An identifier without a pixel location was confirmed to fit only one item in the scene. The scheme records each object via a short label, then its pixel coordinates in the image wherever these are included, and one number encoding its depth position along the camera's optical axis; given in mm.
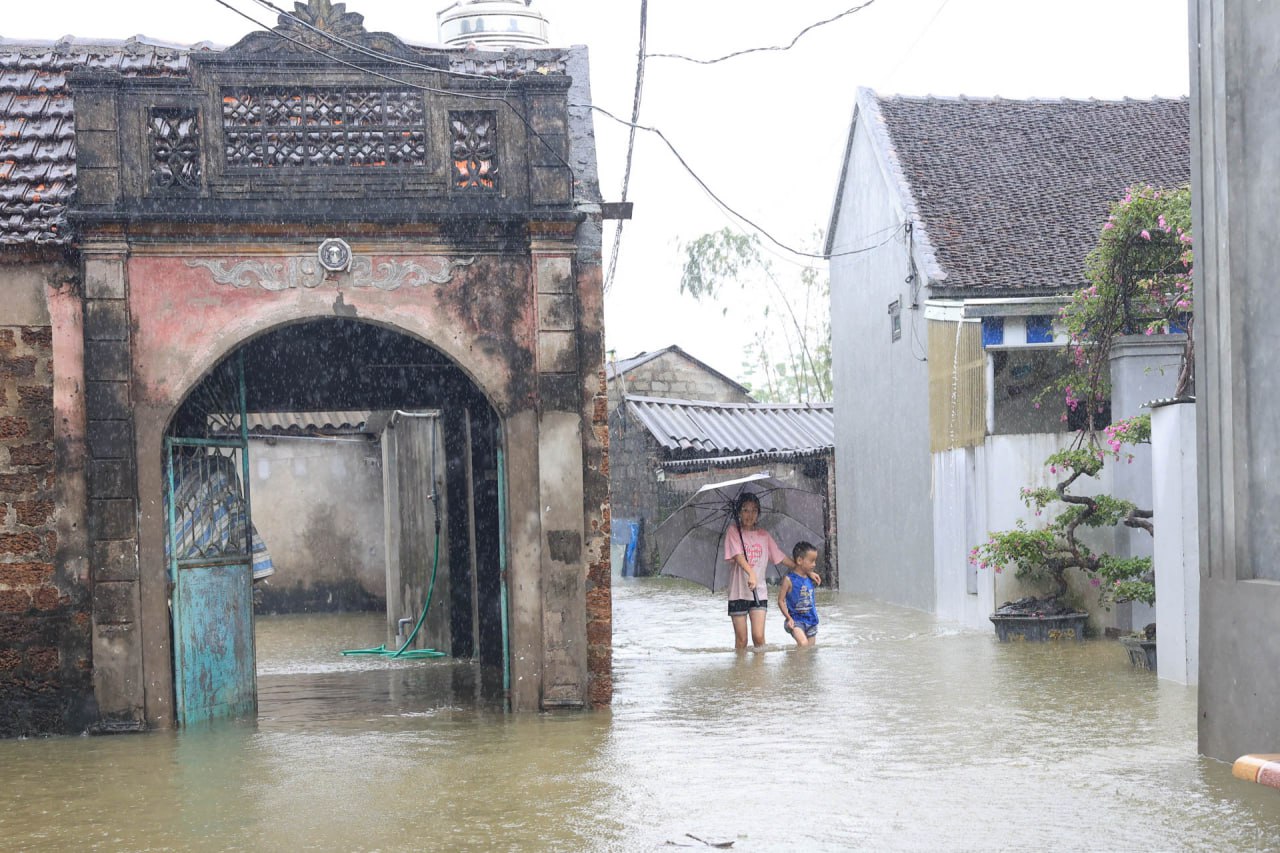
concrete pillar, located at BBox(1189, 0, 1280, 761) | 7738
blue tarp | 10469
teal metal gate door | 10258
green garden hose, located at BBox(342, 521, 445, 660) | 15234
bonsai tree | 13516
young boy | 14766
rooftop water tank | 15703
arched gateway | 9961
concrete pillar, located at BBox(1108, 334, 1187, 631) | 13734
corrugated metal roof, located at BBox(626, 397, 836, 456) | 29375
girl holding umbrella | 14367
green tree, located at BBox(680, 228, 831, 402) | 41656
